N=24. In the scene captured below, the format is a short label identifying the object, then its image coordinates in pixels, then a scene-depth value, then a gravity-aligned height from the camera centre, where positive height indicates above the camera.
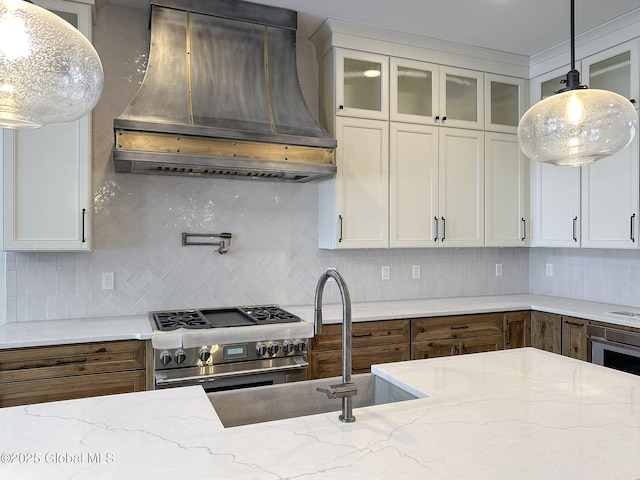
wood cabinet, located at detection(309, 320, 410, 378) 2.87 -0.62
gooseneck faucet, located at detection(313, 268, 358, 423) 1.25 -0.35
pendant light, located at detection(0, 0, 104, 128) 0.91 +0.35
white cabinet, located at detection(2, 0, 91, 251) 2.50 +0.34
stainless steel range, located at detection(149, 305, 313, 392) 2.48 -0.57
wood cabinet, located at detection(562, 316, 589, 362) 3.06 -0.58
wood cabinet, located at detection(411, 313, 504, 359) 3.15 -0.59
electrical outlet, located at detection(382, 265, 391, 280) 3.72 -0.19
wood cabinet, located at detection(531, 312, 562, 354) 3.26 -0.58
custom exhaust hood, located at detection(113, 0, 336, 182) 2.61 +0.85
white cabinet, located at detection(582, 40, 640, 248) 3.09 +0.45
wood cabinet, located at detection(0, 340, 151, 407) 2.28 -0.62
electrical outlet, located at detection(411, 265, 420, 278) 3.82 -0.19
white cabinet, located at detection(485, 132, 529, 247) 3.75 +0.44
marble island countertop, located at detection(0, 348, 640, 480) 1.00 -0.46
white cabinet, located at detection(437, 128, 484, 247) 3.58 +0.45
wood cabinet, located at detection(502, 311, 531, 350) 3.40 -0.58
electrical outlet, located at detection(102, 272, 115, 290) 2.97 -0.21
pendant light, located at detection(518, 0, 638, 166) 1.40 +0.37
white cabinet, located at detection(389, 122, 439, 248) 3.42 +0.45
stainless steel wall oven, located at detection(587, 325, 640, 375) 2.76 -0.60
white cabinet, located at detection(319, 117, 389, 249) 3.26 +0.40
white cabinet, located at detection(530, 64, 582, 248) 3.51 +0.37
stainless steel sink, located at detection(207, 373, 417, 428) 1.51 -0.51
